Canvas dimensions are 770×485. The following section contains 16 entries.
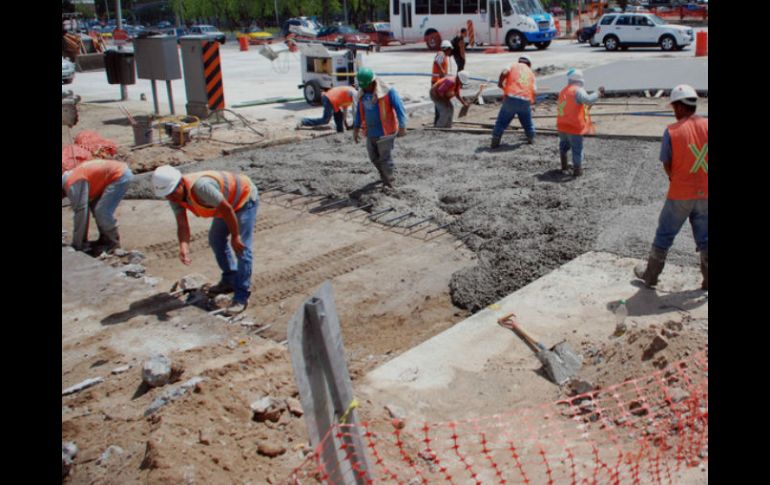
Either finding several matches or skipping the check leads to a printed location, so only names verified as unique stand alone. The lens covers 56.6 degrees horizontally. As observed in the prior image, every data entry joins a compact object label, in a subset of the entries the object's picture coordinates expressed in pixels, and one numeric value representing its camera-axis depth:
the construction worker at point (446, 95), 13.16
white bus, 31.83
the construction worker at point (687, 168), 5.65
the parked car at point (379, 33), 40.53
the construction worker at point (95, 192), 7.58
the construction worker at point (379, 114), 9.23
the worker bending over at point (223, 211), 5.81
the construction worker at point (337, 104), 13.30
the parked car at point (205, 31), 45.80
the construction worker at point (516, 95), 11.12
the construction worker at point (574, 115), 9.27
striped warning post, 14.93
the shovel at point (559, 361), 4.89
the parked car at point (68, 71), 22.38
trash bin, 17.53
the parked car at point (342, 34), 38.09
